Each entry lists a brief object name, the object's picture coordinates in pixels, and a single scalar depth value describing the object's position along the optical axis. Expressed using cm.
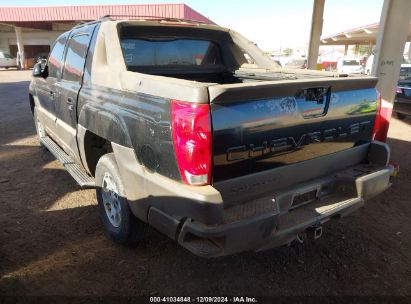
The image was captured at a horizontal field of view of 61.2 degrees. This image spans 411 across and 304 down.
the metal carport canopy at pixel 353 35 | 2448
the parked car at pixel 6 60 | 3450
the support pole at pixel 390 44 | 589
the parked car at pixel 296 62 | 3604
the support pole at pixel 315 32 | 1159
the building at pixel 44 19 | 2678
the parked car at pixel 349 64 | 3081
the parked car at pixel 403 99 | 868
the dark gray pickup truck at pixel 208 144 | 215
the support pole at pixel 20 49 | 3566
